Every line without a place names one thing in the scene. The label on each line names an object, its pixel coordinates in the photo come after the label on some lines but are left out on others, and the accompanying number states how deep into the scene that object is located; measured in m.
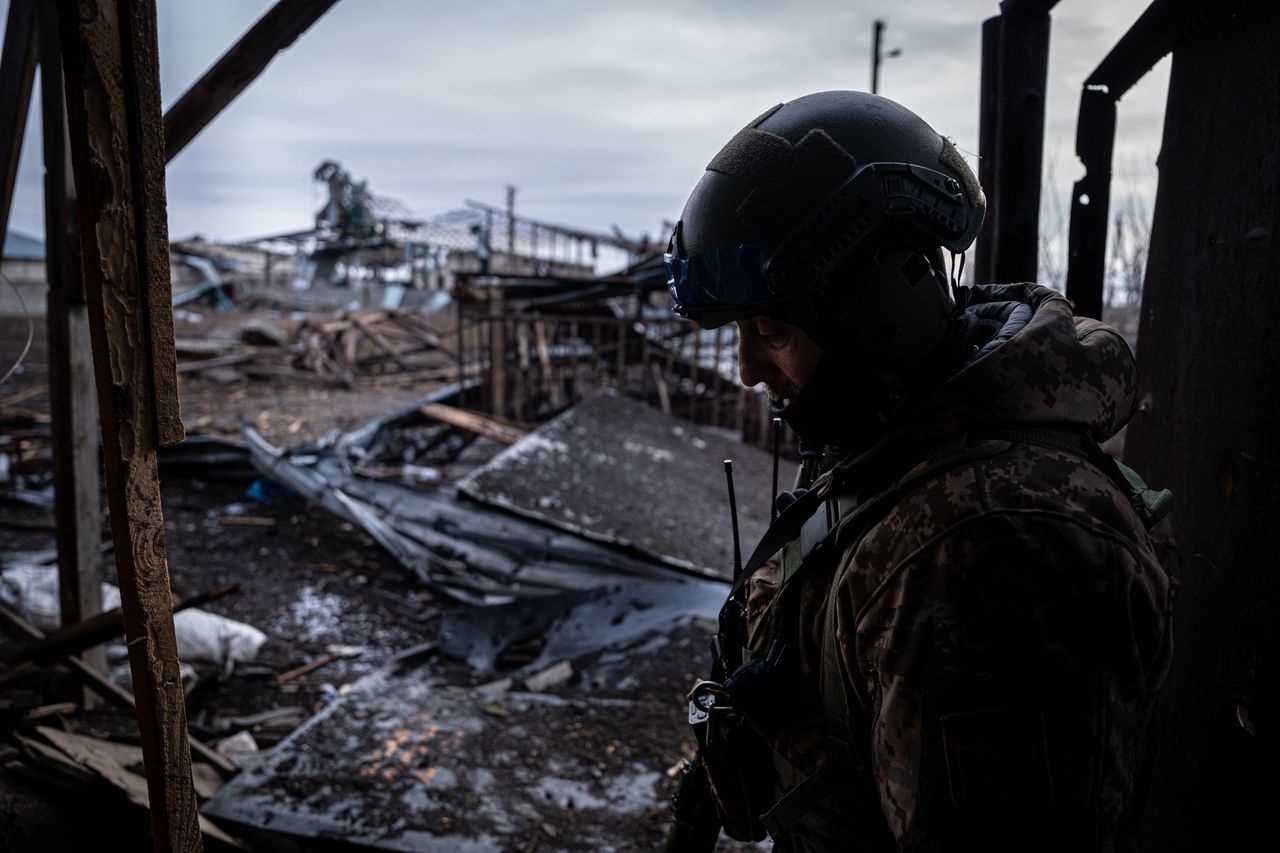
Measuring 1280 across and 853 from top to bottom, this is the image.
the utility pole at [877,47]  12.84
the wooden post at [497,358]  10.11
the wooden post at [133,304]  0.96
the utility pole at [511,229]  27.05
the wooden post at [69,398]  3.09
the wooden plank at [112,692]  3.28
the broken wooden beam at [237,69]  2.33
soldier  0.99
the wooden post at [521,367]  10.38
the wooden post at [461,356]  10.10
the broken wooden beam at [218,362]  14.34
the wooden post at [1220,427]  1.42
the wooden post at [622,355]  10.17
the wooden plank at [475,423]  9.36
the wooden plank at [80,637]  3.18
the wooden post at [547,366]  10.32
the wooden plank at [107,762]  2.77
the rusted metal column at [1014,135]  2.07
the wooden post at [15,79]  2.73
